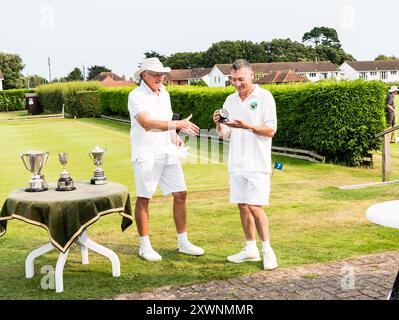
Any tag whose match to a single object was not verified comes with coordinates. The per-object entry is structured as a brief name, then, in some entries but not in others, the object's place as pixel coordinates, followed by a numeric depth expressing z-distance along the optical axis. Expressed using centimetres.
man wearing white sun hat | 638
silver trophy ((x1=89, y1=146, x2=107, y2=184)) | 639
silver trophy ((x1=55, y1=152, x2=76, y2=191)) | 605
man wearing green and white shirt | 602
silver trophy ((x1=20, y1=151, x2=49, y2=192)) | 606
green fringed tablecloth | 552
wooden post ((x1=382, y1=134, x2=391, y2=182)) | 1184
